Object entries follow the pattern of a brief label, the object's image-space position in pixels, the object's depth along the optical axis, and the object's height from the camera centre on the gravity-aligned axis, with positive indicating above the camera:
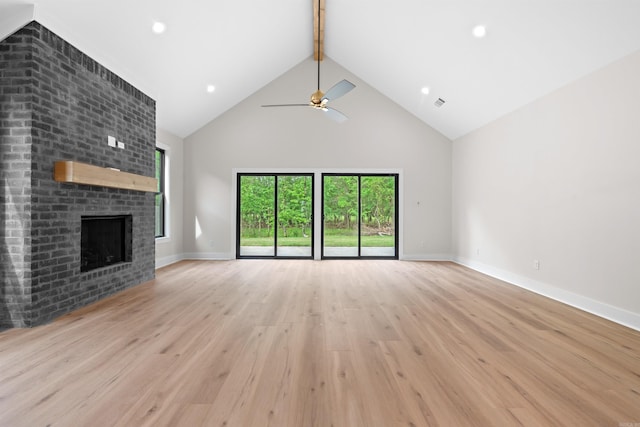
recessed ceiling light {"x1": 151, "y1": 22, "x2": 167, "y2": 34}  4.10 +2.25
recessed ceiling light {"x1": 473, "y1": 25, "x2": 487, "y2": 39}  4.15 +2.25
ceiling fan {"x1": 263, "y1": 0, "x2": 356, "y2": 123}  4.45 +1.63
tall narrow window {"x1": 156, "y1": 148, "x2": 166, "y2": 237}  6.61 +0.33
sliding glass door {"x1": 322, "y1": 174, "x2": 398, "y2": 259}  7.56 +0.08
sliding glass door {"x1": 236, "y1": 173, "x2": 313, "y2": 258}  7.55 +0.07
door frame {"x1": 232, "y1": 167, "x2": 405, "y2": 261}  7.45 +0.67
